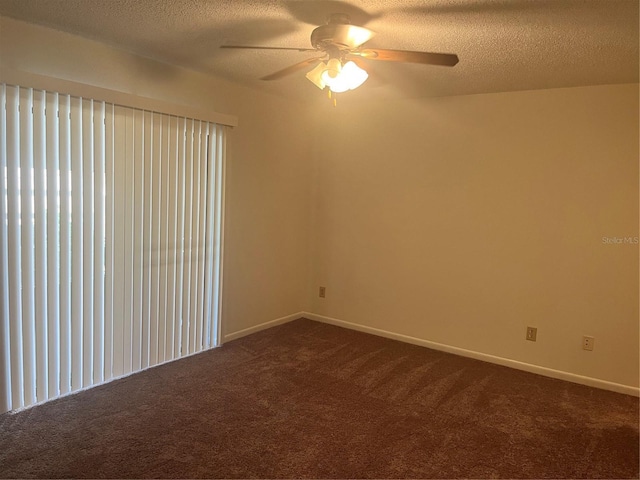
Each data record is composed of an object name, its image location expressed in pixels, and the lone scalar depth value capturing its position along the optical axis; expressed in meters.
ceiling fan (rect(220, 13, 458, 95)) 2.13
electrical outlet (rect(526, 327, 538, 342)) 3.51
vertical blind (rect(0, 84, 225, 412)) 2.52
